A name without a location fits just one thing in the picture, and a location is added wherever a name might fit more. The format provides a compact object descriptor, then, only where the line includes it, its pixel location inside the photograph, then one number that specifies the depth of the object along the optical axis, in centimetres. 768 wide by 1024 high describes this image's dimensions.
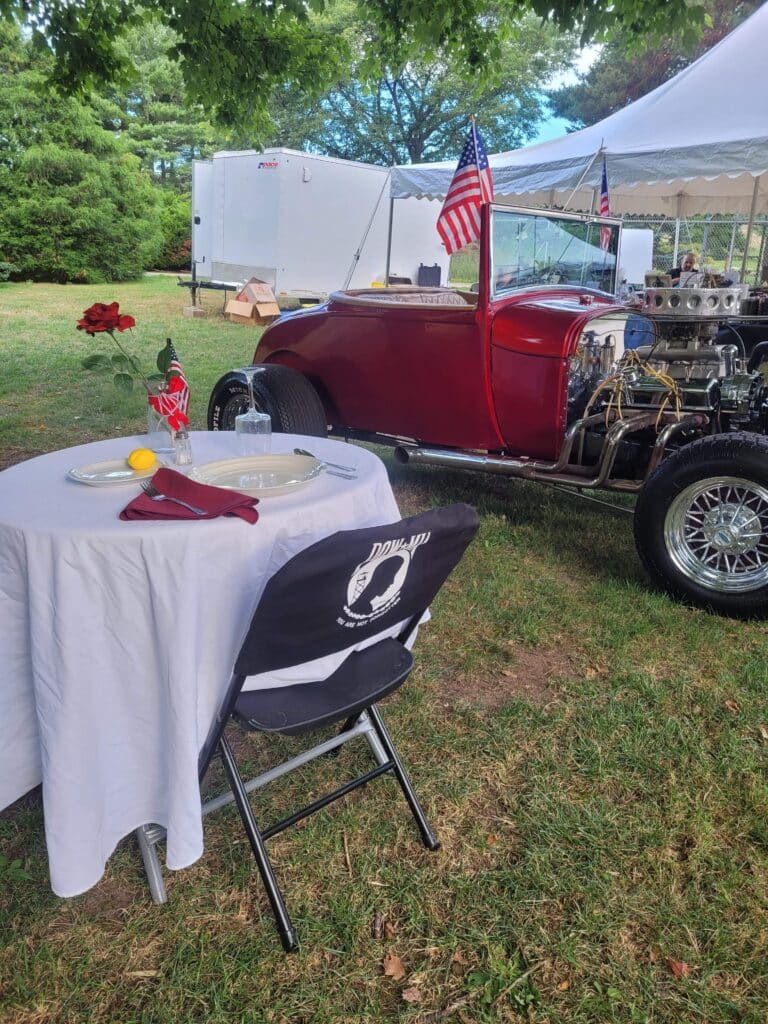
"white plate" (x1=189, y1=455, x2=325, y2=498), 205
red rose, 222
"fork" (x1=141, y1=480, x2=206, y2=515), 181
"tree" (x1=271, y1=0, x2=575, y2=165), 2891
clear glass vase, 238
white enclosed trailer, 1295
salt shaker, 230
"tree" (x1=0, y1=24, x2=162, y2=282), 1948
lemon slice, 217
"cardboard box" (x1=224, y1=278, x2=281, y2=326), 1275
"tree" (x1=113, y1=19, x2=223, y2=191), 2681
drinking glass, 246
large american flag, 490
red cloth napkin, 179
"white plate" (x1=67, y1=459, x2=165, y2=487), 207
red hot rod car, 331
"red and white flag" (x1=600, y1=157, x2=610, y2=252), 801
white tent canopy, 703
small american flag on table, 226
